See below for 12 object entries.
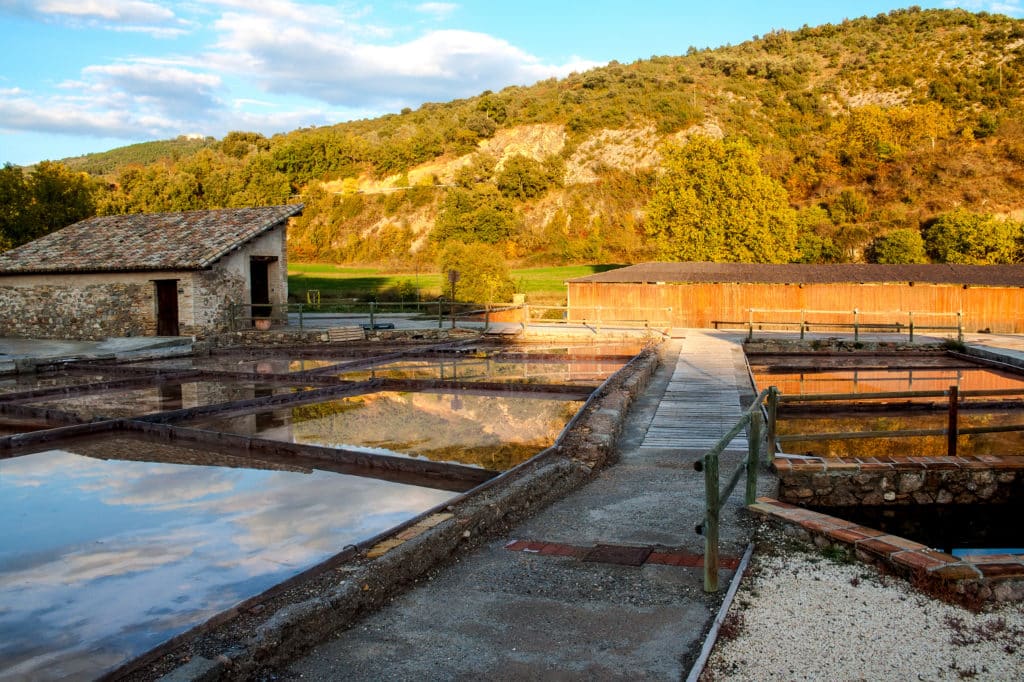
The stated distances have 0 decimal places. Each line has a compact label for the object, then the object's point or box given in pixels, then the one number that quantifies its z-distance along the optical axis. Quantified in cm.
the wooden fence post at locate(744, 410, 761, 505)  589
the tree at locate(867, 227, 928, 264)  4556
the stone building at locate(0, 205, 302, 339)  2358
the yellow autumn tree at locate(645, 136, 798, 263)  4166
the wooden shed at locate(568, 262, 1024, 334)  2842
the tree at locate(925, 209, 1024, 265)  4428
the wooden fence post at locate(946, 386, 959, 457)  815
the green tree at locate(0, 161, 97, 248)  3422
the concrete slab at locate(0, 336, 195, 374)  1858
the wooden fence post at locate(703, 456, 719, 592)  447
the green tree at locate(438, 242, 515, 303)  3447
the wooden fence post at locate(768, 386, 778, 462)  737
